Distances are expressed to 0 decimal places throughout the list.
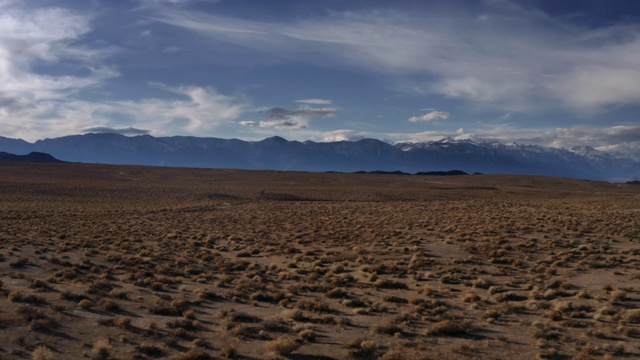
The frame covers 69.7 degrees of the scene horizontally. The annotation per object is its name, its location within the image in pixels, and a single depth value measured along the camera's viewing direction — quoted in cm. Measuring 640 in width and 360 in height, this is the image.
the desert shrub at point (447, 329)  1133
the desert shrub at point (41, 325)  1047
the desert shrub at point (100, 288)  1433
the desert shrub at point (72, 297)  1330
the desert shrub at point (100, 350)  929
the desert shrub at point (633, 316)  1184
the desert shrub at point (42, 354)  889
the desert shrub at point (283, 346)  990
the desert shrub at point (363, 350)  988
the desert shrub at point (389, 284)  1662
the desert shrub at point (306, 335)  1083
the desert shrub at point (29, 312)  1114
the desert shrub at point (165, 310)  1273
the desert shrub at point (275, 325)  1156
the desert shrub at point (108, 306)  1263
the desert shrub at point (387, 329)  1139
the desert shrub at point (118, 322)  1115
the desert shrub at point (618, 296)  1379
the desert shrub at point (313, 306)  1346
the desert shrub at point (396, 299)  1450
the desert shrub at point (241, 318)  1224
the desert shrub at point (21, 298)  1260
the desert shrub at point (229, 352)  965
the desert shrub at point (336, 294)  1523
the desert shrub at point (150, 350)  966
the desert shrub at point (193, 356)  930
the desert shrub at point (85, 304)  1260
